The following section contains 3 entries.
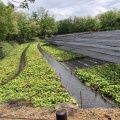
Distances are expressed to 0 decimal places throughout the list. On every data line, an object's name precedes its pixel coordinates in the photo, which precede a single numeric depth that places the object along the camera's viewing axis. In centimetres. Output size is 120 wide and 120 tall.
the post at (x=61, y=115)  245
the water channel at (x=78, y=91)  739
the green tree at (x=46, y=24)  5994
